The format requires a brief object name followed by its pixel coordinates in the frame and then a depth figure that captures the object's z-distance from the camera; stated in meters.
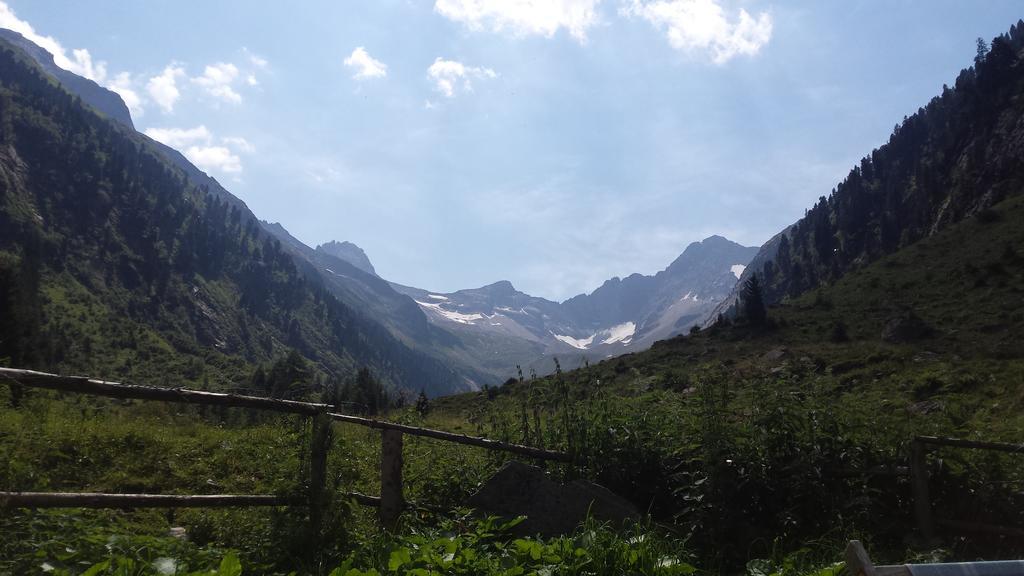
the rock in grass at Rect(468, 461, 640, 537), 6.73
